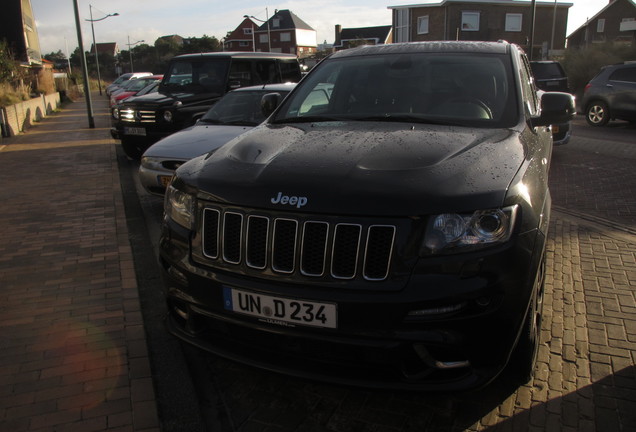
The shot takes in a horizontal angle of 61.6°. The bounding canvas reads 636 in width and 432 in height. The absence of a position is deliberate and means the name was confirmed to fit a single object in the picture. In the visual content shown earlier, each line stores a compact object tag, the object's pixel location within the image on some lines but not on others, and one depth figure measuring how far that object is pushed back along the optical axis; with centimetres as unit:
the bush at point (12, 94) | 1622
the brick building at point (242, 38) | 9300
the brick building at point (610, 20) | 5670
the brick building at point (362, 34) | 7525
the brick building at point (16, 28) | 3220
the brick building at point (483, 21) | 5019
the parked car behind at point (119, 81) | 2984
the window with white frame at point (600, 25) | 5891
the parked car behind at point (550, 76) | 1691
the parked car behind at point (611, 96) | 1408
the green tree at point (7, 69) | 1802
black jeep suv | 226
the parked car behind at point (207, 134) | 652
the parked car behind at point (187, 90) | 1019
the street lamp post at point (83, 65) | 1760
